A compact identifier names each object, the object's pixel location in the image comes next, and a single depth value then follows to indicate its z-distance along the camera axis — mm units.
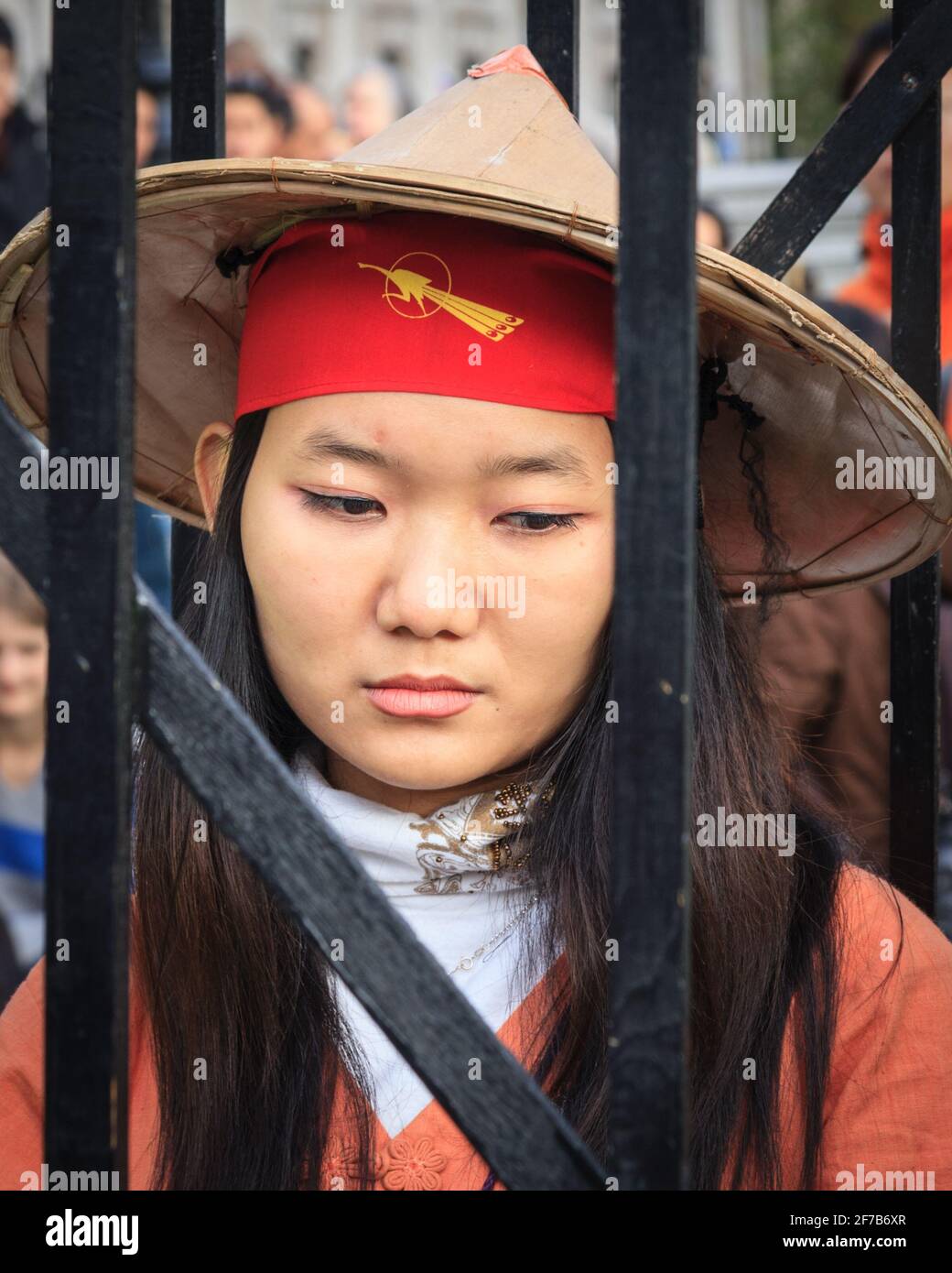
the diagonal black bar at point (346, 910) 930
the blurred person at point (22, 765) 3188
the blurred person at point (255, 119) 4430
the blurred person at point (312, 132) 4996
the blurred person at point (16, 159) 4066
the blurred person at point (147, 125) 4659
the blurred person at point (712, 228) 3885
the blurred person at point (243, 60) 5387
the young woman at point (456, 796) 1343
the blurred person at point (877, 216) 3377
